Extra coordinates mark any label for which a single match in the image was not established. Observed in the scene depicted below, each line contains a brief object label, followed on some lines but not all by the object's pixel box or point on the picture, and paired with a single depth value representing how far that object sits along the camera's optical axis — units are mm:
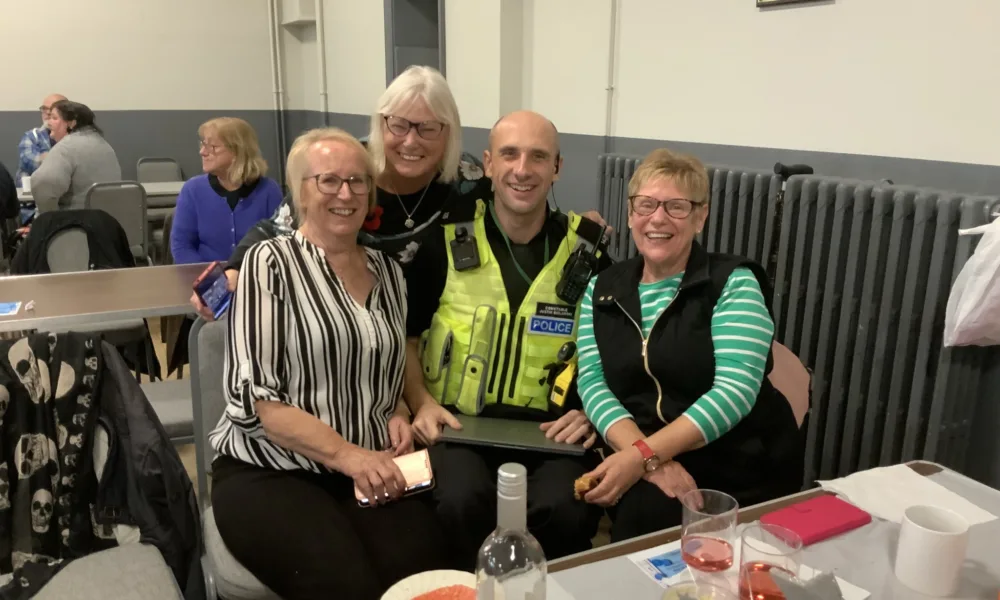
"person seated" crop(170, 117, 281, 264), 3320
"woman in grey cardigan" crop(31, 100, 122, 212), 4707
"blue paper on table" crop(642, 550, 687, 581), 1039
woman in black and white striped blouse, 1488
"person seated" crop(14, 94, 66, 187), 5789
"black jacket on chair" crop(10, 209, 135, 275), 3246
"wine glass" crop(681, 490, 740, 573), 1027
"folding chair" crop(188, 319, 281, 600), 1783
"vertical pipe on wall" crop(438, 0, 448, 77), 4707
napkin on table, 1208
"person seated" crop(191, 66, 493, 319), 2051
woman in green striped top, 1604
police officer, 1864
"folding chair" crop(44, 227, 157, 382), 3255
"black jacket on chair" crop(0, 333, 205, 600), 1509
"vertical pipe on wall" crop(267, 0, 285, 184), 7496
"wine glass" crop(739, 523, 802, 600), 940
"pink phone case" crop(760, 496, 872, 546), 1138
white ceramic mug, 980
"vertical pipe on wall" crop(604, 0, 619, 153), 3438
